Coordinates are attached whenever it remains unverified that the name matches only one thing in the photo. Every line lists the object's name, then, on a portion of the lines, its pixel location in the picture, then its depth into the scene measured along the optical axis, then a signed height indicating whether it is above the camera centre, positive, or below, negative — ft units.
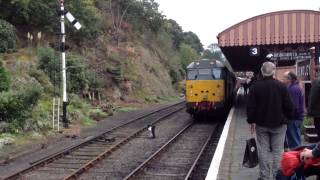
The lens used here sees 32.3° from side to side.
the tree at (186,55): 241.65 +11.62
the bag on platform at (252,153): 29.04 -3.83
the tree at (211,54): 380.78 +19.00
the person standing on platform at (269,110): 26.66 -1.45
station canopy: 75.56 +6.58
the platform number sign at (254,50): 81.75 +4.51
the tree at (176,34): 282.34 +24.62
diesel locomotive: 79.36 -0.95
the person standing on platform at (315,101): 21.33 -0.84
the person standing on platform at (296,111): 32.04 -1.78
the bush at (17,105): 56.08 -2.39
